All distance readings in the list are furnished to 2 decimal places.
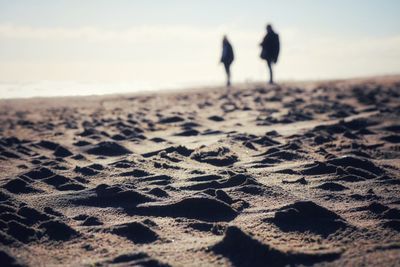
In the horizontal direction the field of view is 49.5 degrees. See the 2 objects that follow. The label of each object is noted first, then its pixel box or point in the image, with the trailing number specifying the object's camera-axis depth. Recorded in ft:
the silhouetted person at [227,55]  45.68
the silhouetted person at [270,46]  40.63
